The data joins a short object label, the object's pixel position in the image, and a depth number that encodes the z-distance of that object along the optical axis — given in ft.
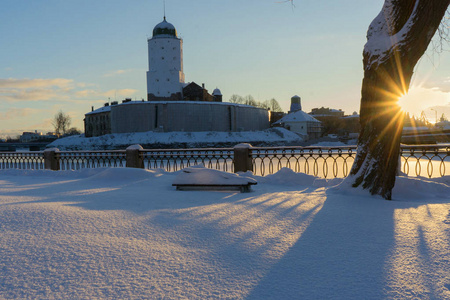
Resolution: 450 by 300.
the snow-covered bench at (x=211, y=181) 27.22
